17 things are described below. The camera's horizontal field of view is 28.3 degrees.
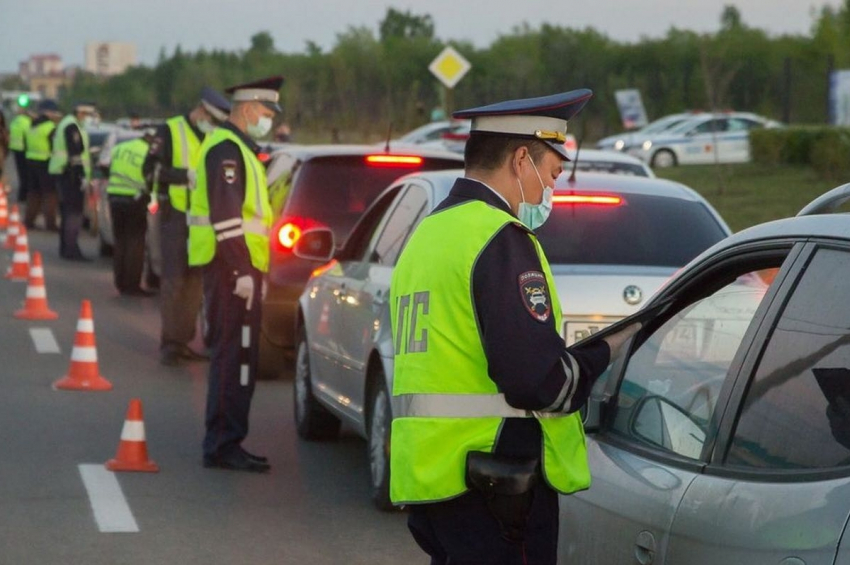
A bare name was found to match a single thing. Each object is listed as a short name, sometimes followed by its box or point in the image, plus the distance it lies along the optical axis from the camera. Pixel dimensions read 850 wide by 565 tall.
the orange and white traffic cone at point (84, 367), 11.41
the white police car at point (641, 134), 43.47
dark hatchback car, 11.51
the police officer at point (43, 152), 26.09
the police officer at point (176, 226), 12.53
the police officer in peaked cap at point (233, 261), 8.60
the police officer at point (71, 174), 21.88
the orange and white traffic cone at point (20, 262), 19.83
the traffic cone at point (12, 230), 23.70
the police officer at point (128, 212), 17.31
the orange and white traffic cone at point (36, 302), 15.80
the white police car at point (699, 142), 42.59
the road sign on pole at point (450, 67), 26.64
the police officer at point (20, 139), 31.89
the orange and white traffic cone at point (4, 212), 28.94
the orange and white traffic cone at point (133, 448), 8.55
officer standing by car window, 3.66
